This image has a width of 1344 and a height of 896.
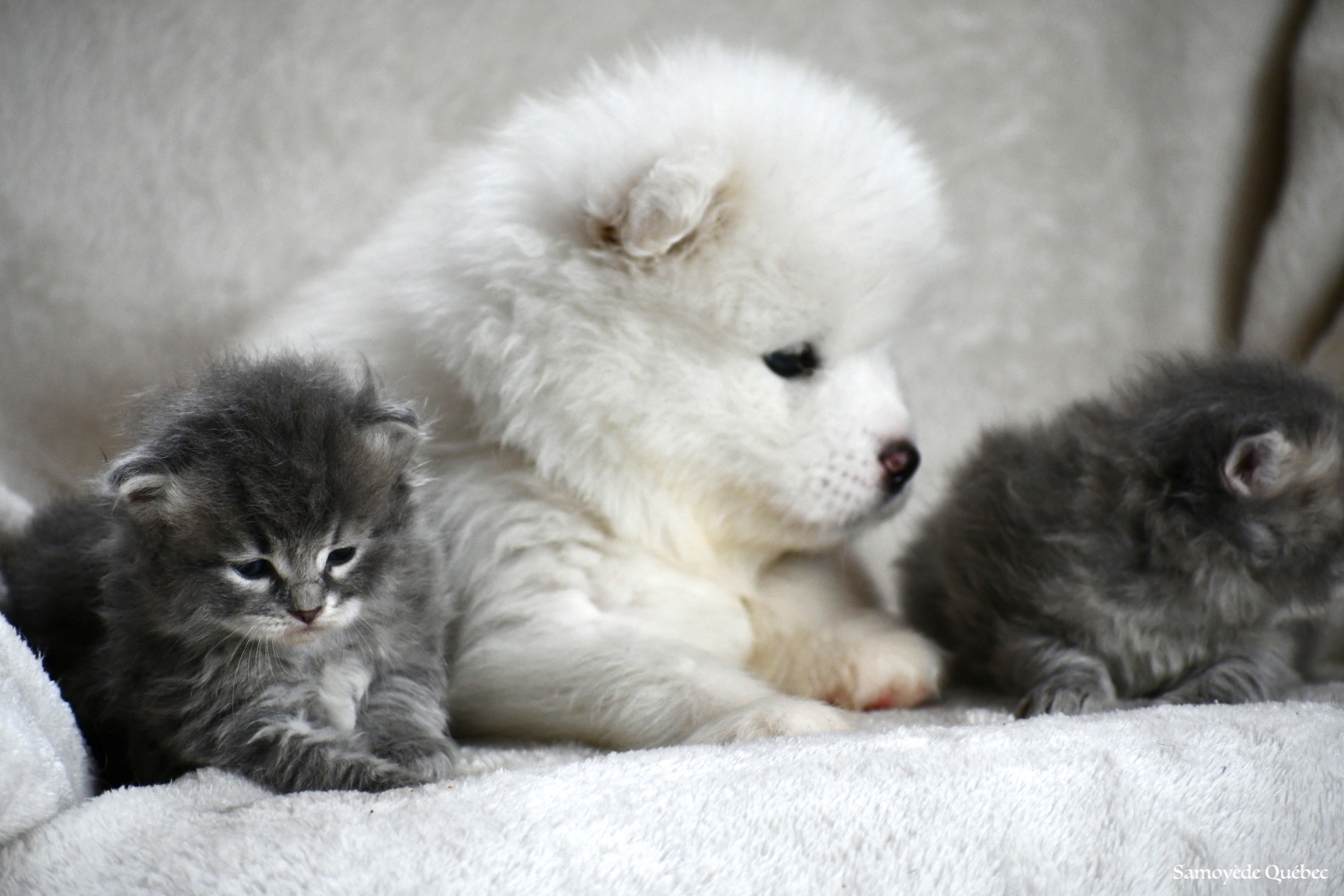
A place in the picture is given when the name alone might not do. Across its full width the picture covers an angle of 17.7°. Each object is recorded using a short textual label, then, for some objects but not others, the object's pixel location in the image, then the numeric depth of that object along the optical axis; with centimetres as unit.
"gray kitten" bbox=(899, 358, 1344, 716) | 134
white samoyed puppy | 134
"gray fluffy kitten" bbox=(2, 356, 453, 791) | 127
